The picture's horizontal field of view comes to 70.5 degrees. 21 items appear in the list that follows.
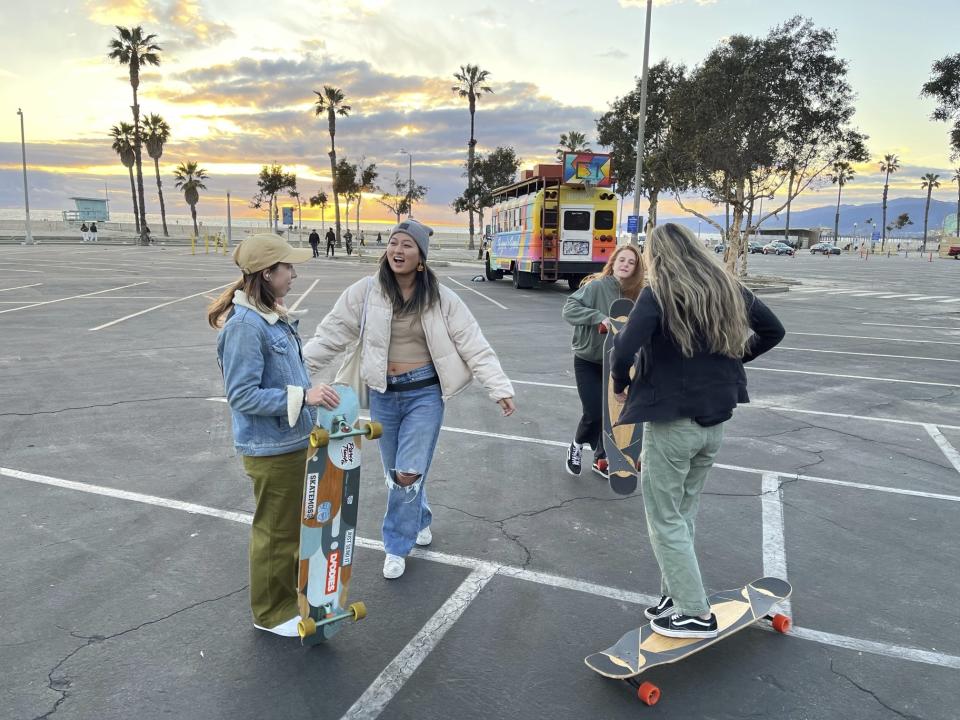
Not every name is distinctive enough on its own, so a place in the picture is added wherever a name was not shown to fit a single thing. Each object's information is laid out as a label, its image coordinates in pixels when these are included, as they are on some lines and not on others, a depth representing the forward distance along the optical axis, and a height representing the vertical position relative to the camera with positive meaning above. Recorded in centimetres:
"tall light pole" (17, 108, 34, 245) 4924 +382
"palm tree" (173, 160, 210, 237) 8435 +831
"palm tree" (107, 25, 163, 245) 5409 +1562
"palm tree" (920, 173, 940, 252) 11838 +1423
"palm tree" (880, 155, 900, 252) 11562 +1648
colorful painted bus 2000 +115
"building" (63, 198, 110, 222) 7912 +419
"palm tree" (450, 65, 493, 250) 5706 +1450
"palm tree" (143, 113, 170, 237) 7119 +1181
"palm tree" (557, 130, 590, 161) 6669 +1127
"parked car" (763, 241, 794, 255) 7656 +133
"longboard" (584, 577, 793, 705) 283 -166
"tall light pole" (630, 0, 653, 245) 2284 +510
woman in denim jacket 286 -62
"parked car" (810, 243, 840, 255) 7993 +150
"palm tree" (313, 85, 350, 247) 6128 +1309
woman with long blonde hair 283 -50
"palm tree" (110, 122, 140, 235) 7744 +1188
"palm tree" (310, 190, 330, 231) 7978 +606
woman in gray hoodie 511 -52
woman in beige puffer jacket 358 -54
